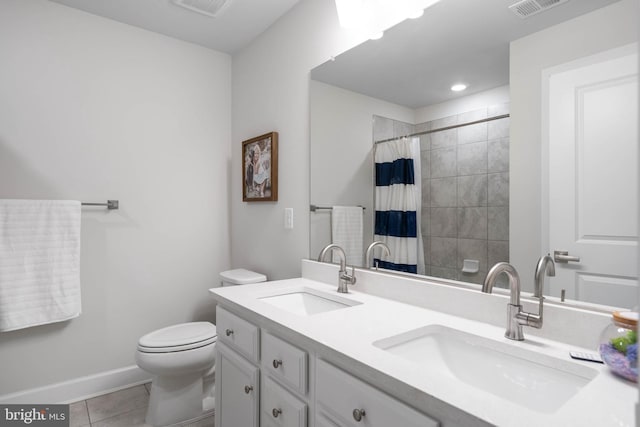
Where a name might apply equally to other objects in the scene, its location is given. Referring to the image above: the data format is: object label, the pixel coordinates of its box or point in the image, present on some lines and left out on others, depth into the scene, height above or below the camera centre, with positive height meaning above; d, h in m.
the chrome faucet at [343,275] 1.60 -0.29
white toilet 1.87 -0.84
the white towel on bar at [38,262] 1.92 -0.28
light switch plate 2.17 -0.04
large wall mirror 0.92 +0.25
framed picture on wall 2.28 +0.30
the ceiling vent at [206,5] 2.08 +1.25
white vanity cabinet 0.82 -0.53
